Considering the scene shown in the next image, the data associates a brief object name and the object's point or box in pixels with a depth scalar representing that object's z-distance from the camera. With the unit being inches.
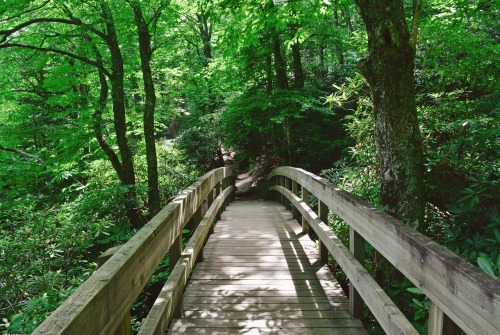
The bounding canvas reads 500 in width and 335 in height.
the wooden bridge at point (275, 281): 54.4
